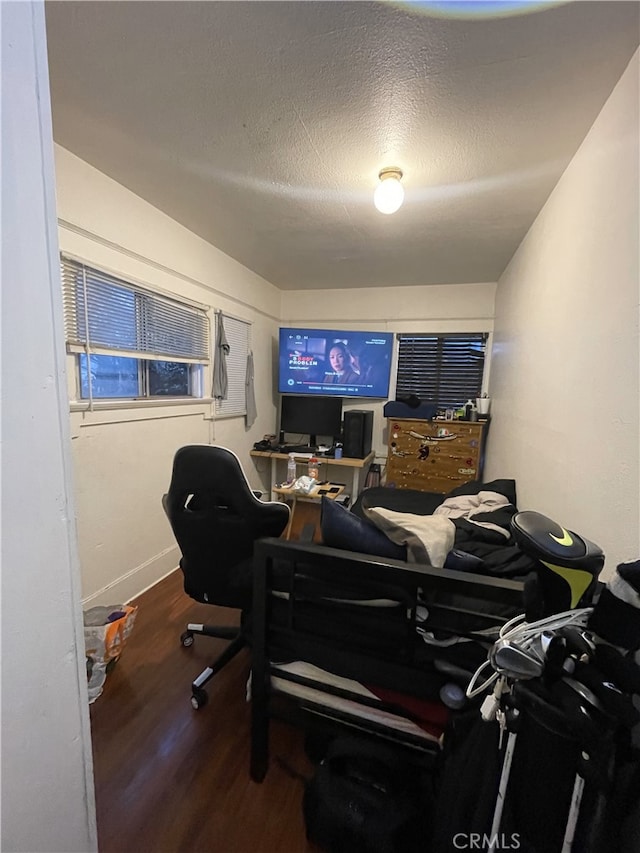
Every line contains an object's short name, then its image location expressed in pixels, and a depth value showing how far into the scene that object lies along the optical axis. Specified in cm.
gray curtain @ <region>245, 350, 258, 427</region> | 347
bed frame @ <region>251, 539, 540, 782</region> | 99
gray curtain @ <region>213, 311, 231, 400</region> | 291
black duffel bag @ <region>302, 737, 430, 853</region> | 94
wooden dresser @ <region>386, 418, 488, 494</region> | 328
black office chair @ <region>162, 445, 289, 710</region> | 140
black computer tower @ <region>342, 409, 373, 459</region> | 358
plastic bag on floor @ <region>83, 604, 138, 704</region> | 155
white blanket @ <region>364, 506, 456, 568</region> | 110
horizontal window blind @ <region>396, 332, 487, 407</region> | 370
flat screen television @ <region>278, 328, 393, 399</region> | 377
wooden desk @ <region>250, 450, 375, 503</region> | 347
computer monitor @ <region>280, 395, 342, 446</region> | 383
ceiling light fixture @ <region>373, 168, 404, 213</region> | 170
